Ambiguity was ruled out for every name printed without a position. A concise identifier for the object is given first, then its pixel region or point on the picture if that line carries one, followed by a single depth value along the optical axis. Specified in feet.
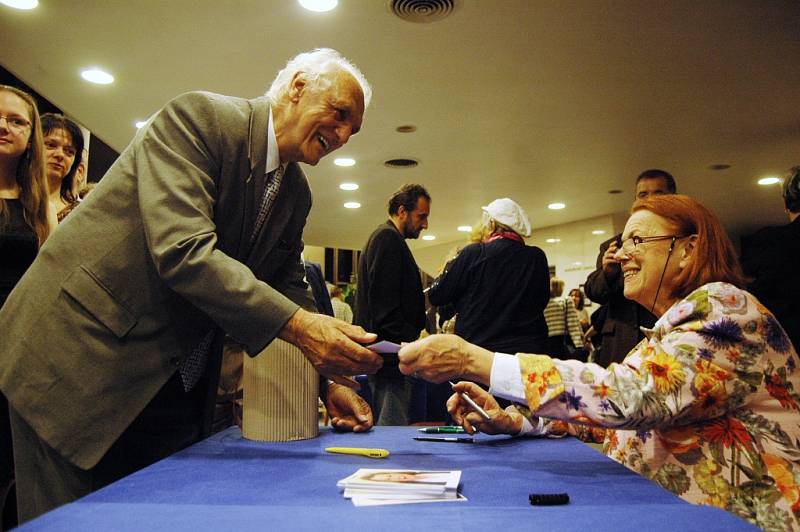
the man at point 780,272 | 9.22
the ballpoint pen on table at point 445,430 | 5.79
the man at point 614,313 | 10.03
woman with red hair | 3.94
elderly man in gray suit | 4.27
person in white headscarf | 10.52
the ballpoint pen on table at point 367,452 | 4.38
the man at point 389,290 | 11.23
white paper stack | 3.05
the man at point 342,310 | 20.56
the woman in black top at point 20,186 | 6.88
